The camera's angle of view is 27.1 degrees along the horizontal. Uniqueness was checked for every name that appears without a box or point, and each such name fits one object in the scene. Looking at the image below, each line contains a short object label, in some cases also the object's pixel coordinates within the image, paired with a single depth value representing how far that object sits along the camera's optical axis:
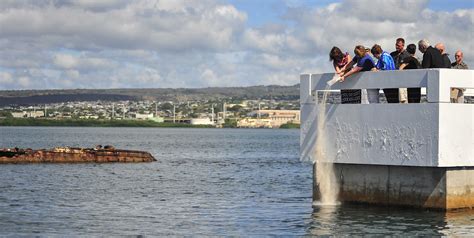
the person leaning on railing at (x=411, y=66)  24.44
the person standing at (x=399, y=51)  25.61
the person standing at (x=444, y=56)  24.98
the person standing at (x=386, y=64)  24.77
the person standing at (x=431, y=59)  24.64
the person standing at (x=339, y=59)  25.48
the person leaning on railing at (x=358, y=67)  25.12
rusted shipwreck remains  63.66
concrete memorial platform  23.56
